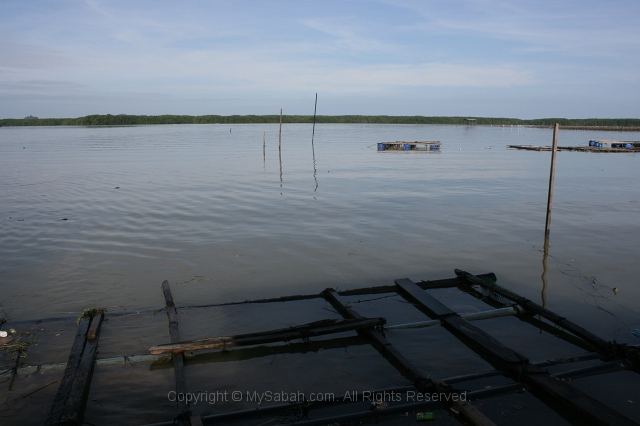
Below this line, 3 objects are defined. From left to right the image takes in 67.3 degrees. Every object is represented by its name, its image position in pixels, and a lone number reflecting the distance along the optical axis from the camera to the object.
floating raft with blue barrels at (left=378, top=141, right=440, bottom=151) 37.70
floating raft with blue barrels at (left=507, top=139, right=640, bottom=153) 36.53
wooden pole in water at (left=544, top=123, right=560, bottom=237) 9.68
